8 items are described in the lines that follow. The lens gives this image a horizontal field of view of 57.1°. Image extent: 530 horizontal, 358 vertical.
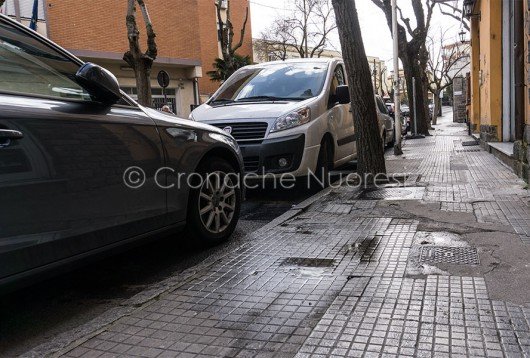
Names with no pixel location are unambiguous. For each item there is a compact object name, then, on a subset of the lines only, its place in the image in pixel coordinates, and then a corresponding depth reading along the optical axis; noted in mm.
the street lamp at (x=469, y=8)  13559
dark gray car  2709
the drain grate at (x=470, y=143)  13928
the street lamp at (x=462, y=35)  25422
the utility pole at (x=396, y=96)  12633
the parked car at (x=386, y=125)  12234
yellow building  8734
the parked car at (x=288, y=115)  6512
